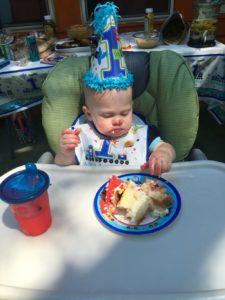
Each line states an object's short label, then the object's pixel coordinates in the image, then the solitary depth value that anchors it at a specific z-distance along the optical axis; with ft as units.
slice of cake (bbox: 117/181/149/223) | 2.69
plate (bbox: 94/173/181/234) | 2.61
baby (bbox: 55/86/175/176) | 3.61
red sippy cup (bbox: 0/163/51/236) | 2.39
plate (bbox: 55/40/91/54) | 7.18
